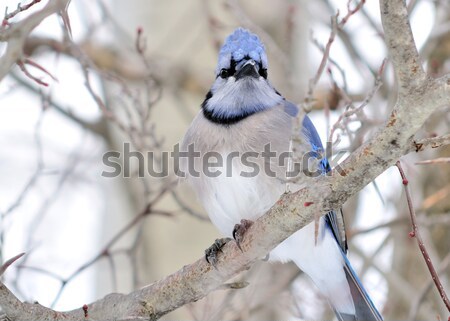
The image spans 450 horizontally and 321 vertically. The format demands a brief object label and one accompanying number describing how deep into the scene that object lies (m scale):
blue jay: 6.23
